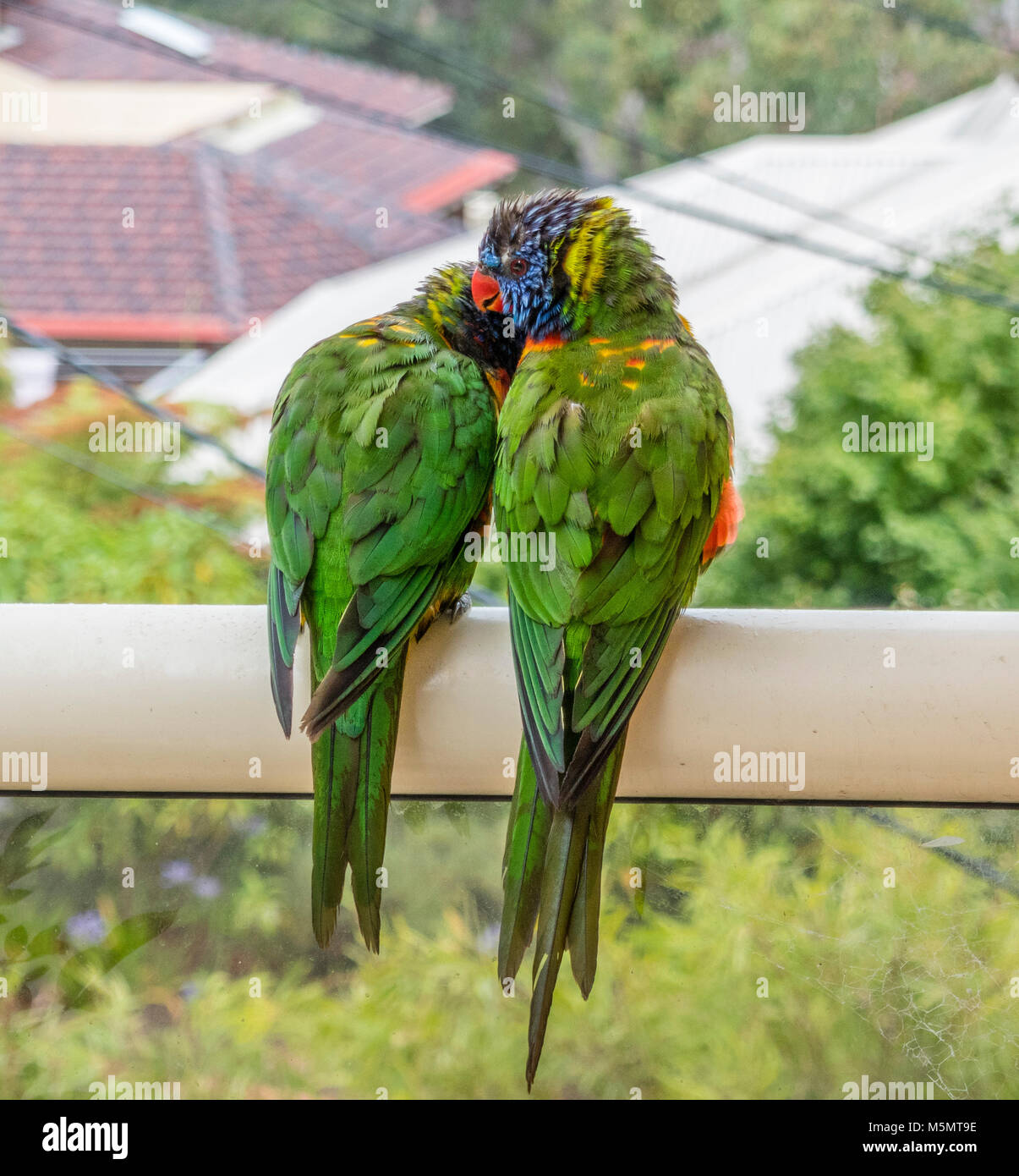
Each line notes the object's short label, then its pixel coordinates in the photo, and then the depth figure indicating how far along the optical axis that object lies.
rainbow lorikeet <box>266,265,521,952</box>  1.36
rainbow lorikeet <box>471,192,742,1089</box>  1.35
